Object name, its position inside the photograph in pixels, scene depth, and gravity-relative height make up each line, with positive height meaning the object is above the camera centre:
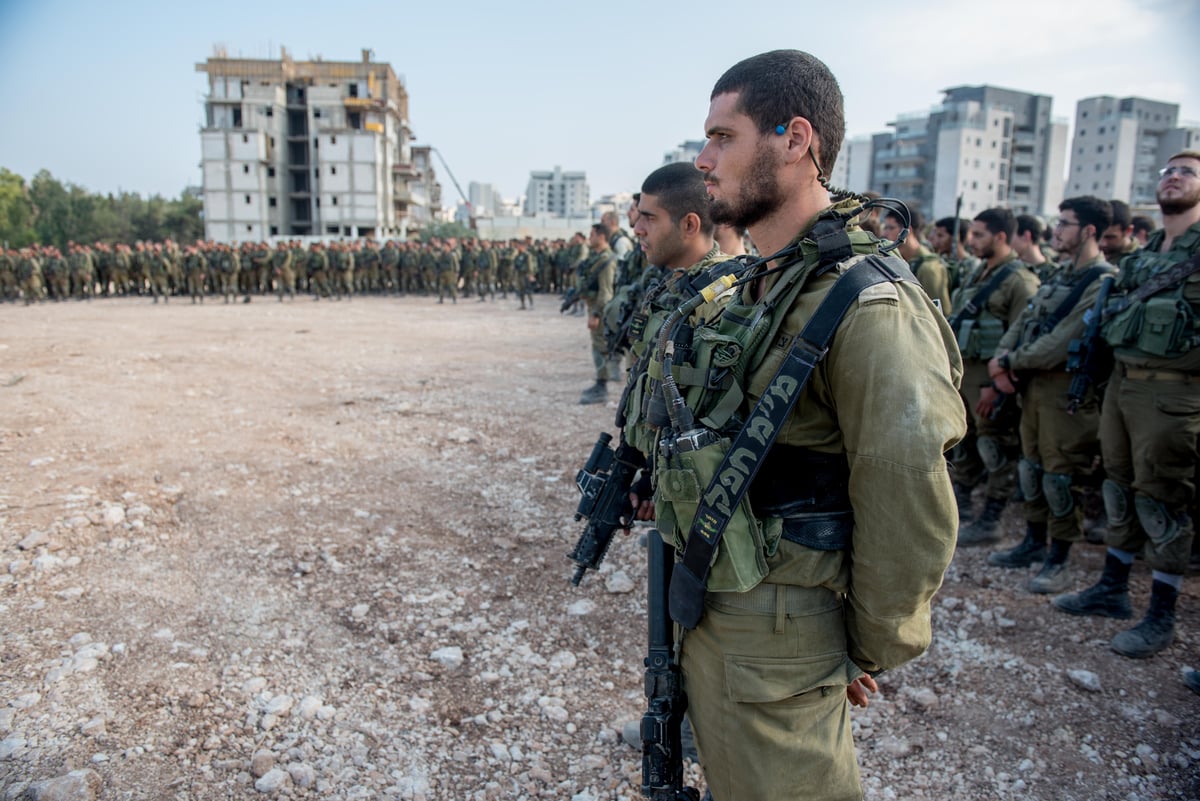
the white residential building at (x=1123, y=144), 70.00 +16.04
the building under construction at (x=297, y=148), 49.06 +9.17
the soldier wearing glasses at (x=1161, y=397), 3.07 -0.39
